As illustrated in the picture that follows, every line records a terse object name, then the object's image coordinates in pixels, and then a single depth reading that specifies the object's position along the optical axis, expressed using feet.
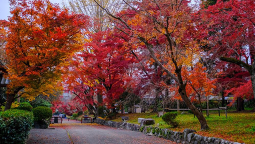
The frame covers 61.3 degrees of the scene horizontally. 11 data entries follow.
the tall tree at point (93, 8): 66.13
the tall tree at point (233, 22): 26.12
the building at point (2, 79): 32.45
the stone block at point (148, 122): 40.35
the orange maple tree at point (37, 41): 28.63
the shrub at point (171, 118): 32.78
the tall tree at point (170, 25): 27.50
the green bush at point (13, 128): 17.00
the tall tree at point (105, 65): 55.62
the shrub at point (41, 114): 46.01
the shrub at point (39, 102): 65.68
